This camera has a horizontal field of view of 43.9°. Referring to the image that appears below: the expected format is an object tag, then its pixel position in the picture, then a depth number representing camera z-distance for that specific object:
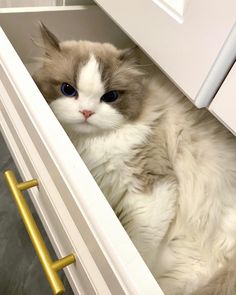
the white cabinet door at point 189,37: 0.40
